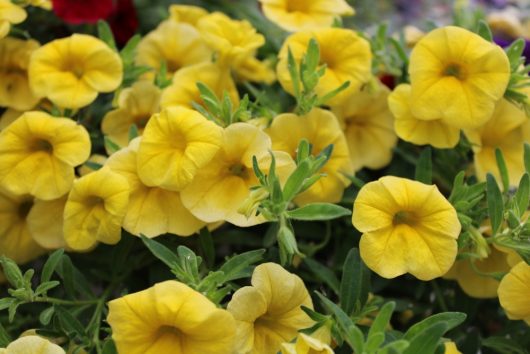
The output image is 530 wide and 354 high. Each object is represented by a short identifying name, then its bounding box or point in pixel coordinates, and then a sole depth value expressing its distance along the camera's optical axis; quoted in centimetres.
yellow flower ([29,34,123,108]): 39
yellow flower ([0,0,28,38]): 39
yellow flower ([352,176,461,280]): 34
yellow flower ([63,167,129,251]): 36
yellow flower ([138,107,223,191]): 35
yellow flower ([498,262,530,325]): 35
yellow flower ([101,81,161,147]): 41
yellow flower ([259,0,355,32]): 42
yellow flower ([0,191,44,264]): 39
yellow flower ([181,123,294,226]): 35
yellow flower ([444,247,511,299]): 38
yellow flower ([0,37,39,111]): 41
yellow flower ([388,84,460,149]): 38
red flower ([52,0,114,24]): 44
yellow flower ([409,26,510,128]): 37
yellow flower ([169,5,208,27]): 45
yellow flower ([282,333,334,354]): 31
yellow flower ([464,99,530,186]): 39
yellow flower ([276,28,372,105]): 40
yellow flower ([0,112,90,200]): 37
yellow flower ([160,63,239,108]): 40
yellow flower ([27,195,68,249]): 38
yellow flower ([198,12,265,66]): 41
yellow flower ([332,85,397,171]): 41
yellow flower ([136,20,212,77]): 43
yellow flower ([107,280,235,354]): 32
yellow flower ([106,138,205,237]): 36
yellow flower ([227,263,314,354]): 33
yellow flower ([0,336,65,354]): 32
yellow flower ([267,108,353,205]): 38
